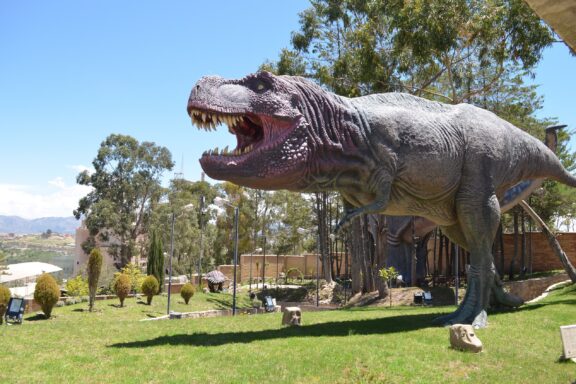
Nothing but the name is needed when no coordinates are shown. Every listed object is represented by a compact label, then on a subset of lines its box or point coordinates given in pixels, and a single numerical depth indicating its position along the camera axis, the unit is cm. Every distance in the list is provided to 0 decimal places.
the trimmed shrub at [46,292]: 1648
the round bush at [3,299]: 1294
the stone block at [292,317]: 1019
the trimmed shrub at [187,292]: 2380
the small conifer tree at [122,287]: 2114
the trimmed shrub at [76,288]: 2362
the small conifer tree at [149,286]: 2266
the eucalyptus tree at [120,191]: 4016
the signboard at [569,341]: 753
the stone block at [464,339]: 763
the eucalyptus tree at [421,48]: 1752
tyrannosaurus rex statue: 788
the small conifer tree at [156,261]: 2817
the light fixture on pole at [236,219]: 1662
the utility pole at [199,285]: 3038
